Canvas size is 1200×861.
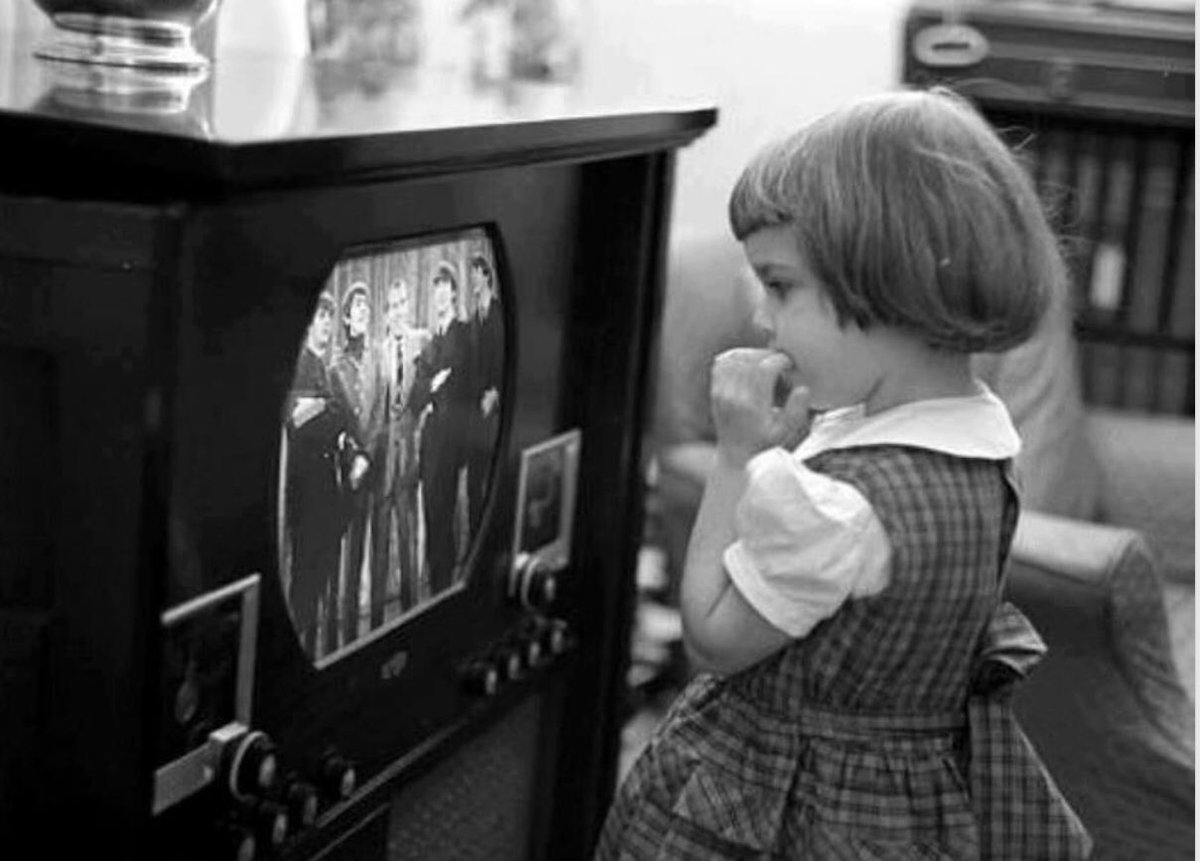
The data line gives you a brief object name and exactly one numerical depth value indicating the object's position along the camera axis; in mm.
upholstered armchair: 3399
